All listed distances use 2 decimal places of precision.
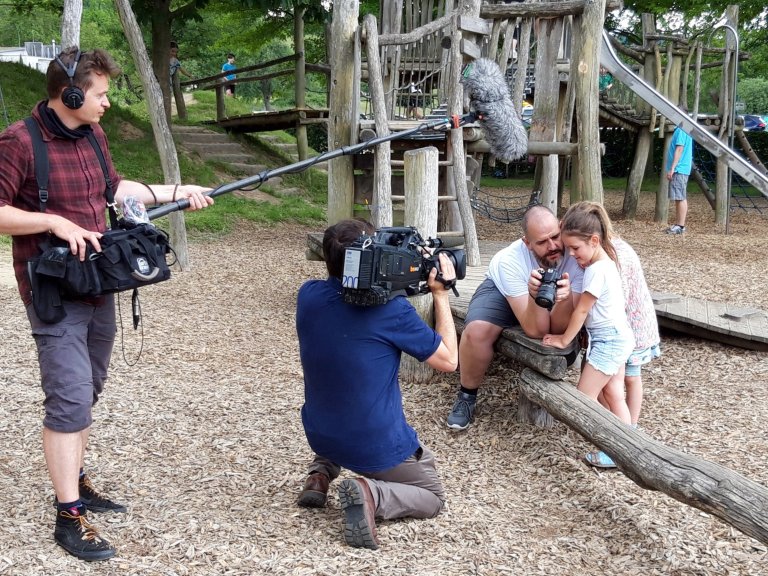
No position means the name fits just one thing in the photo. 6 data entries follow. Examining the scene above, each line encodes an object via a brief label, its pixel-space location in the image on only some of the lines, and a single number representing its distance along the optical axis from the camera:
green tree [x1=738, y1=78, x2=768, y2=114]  30.89
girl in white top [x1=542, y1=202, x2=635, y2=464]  3.61
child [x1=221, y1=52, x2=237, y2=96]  19.91
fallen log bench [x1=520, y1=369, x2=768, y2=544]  2.54
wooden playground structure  4.11
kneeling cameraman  2.87
